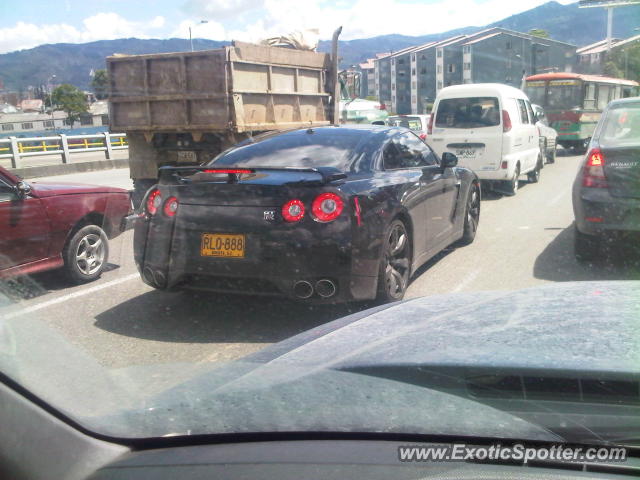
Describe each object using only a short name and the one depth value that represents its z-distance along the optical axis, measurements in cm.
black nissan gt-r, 455
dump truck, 1012
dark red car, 558
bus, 2336
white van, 1168
